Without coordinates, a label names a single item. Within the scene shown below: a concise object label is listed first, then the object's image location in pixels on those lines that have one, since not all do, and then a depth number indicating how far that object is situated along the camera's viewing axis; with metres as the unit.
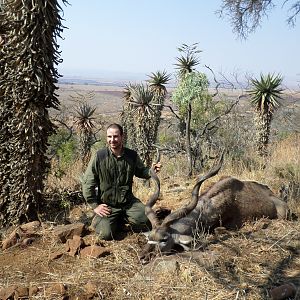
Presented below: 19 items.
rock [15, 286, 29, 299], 3.87
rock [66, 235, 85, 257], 4.89
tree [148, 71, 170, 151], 14.31
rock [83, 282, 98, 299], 3.88
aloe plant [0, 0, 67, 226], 5.74
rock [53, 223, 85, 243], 5.32
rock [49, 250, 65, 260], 4.82
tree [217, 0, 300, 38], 10.47
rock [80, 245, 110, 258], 4.80
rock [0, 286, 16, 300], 3.83
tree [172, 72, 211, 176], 11.31
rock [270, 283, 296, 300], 3.72
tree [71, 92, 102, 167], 13.32
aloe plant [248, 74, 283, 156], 12.58
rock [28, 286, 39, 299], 3.92
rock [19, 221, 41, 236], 5.66
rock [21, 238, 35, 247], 5.24
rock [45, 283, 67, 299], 3.90
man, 5.59
